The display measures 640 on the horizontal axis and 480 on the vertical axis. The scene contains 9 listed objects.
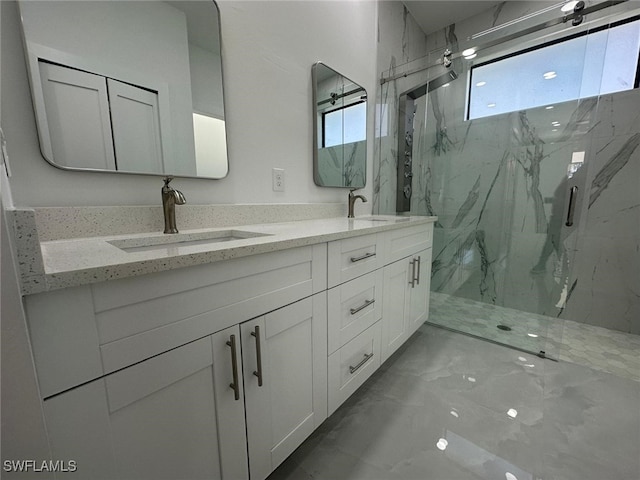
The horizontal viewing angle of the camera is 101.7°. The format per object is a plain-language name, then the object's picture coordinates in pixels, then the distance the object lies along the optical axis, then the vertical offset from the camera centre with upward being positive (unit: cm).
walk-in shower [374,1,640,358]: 186 +28
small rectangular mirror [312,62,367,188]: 165 +48
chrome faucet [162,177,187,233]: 95 -1
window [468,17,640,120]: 178 +97
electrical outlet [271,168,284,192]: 143 +12
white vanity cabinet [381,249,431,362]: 142 -60
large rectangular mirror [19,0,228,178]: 79 +41
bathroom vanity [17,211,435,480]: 47 -35
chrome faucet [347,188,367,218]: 180 -2
